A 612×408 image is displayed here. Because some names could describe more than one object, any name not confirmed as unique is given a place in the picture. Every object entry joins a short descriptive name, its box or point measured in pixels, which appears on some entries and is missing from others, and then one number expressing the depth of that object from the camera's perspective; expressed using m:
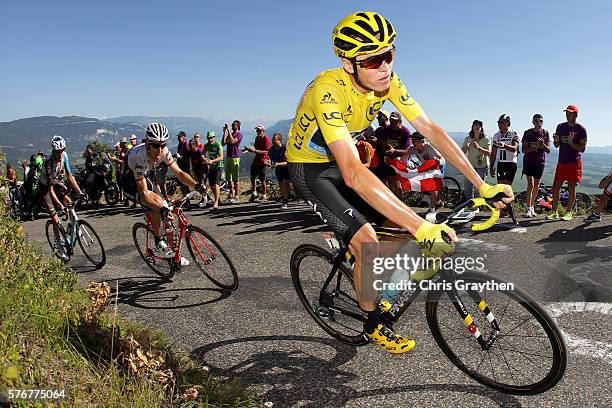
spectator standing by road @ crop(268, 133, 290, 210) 12.70
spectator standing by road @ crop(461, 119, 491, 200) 10.73
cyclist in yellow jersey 3.00
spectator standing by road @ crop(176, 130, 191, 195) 14.88
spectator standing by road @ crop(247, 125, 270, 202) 13.70
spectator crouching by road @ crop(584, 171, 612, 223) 8.69
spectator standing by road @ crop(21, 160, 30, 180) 16.33
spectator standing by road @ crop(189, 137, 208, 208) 14.53
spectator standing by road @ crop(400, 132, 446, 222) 9.84
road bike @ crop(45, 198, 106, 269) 7.40
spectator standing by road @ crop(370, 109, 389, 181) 9.99
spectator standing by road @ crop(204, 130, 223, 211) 13.17
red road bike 5.68
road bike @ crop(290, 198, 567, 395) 2.96
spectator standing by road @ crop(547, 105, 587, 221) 8.92
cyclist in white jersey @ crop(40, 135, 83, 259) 7.48
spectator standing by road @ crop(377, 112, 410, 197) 9.98
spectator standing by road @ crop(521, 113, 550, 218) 9.59
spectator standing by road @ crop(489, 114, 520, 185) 9.93
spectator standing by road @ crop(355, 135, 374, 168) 8.55
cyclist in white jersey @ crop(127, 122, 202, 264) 5.89
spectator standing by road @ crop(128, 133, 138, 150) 16.76
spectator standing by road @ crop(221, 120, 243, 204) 13.80
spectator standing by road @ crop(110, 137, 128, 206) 16.39
